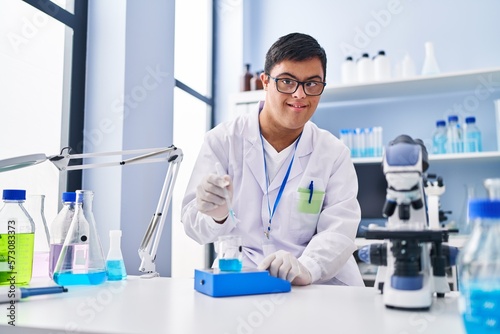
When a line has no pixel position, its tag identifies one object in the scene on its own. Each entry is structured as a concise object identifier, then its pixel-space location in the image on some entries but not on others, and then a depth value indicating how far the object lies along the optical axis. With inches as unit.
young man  57.9
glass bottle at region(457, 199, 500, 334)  23.5
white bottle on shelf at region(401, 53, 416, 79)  116.3
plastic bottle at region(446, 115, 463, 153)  110.8
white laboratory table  26.3
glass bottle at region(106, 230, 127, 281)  48.0
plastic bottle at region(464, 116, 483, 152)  110.1
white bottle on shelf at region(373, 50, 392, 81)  117.9
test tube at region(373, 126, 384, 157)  118.5
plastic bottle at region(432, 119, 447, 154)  112.6
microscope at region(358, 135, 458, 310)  30.6
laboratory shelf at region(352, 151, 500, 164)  104.5
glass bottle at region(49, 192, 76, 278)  45.9
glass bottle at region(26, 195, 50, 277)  49.5
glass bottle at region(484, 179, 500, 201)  26.8
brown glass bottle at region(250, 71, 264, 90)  130.2
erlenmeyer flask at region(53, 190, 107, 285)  43.2
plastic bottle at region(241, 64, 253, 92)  132.0
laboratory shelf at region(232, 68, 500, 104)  109.3
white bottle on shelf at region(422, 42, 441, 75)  115.5
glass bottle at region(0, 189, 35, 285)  42.3
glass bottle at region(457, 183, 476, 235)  105.4
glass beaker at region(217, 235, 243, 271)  40.4
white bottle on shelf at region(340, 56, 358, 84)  123.2
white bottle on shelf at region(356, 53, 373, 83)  120.2
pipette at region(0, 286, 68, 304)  34.5
